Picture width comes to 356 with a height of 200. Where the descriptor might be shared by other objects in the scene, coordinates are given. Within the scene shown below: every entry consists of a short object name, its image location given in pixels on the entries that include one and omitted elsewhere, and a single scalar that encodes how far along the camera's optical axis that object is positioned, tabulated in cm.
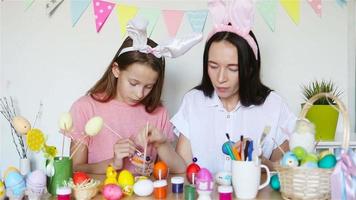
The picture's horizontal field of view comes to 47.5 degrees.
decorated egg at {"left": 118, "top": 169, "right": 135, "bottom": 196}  92
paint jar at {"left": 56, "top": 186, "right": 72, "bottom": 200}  85
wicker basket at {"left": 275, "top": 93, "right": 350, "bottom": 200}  83
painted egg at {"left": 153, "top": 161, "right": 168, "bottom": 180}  101
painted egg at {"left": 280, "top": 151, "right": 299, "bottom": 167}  85
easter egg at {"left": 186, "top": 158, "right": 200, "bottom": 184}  98
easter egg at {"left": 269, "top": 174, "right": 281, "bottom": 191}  95
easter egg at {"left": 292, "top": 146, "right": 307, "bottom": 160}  85
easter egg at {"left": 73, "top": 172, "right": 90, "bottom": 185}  91
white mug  89
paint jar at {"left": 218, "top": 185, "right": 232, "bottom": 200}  85
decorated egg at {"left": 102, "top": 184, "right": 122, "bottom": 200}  87
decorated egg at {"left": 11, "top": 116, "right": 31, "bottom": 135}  96
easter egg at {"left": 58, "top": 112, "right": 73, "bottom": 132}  96
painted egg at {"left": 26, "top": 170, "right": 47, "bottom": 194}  88
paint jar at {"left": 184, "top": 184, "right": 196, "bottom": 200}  86
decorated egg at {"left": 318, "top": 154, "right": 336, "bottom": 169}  84
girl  119
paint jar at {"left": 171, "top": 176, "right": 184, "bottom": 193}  94
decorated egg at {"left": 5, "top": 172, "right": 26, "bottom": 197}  88
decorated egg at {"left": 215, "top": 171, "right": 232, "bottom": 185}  97
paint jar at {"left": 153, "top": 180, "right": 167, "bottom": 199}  90
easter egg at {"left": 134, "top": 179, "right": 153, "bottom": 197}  91
